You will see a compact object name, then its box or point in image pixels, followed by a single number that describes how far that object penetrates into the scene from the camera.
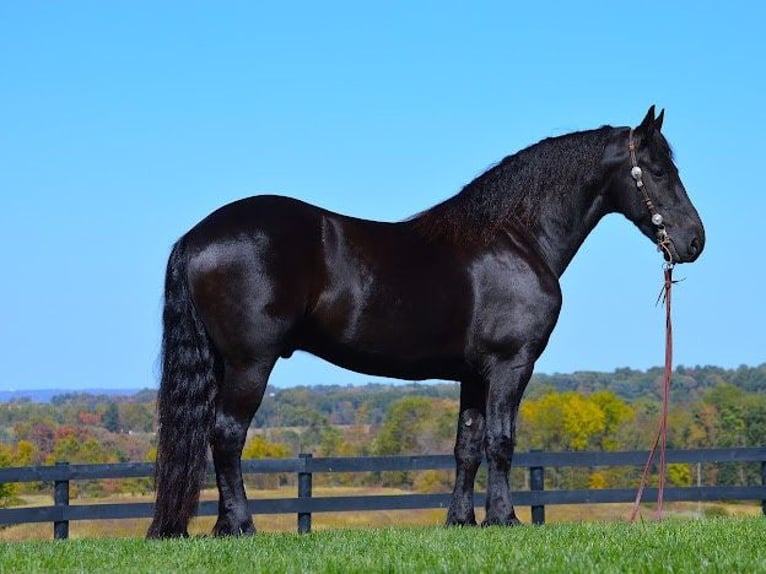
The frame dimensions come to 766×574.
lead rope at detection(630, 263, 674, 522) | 8.61
